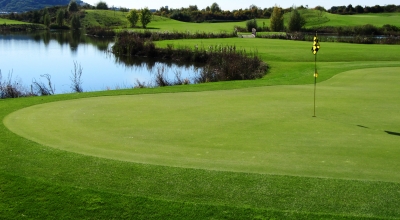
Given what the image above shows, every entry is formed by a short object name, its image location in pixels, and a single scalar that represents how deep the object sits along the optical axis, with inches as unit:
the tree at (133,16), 3567.9
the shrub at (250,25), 2974.9
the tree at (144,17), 3437.5
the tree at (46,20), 3764.8
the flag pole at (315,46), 417.8
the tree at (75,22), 3609.7
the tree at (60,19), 3735.2
